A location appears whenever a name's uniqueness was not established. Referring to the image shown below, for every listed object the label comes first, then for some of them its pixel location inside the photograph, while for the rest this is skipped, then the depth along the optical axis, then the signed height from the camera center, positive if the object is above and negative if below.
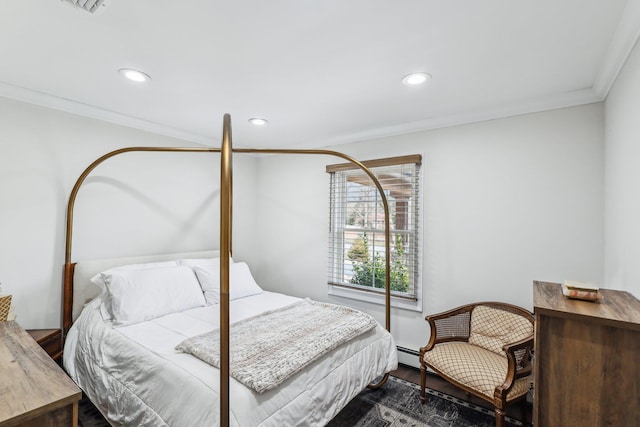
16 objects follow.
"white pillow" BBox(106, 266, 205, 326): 2.33 -0.68
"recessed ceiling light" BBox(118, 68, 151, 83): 2.01 +0.94
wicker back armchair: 1.98 -1.09
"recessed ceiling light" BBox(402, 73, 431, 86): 2.03 +0.94
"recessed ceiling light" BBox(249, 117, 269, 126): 2.95 +0.92
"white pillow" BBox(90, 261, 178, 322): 2.36 -0.61
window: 3.02 -0.18
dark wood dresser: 1.08 -0.57
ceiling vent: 1.36 +0.95
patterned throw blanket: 1.61 -0.84
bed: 1.46 -0.88
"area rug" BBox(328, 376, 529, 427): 2.18 -1.52
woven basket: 2.02 -0.64
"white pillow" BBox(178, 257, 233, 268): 3.10 -0.52
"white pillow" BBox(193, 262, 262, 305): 2.97 -0.72
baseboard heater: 2.94 -1.36
